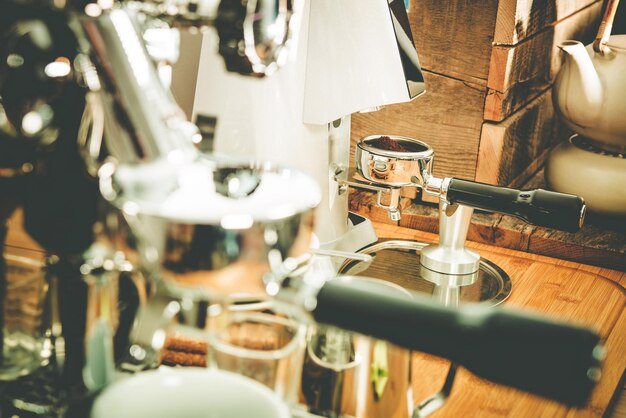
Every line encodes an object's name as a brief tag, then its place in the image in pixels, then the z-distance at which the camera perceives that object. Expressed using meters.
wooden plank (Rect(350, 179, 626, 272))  0.92
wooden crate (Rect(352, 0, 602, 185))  0.98
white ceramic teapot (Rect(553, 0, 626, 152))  0.98
